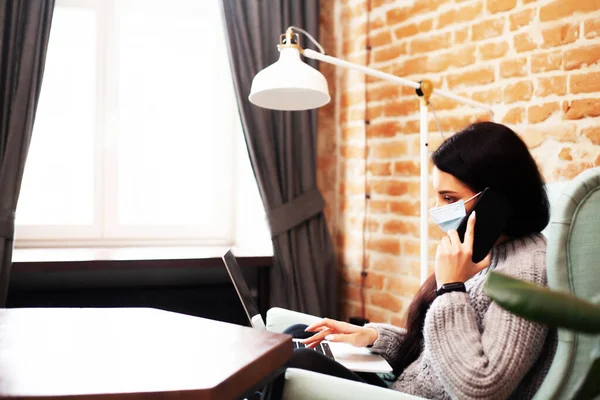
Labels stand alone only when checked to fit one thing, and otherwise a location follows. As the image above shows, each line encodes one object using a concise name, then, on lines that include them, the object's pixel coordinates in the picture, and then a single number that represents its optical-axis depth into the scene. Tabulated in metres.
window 2.66
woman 1.04
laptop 1.39
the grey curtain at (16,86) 2.26
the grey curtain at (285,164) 2.65
